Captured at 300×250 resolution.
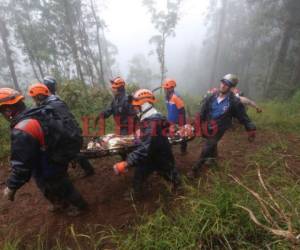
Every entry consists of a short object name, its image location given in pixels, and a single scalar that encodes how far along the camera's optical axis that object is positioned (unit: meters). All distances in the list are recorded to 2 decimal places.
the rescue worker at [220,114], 4.26
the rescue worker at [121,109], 4.89
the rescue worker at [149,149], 3.29
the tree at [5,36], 16.72
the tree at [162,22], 20.17
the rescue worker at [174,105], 5.27
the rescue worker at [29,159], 2.60
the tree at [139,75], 37.75
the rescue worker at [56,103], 3.64
